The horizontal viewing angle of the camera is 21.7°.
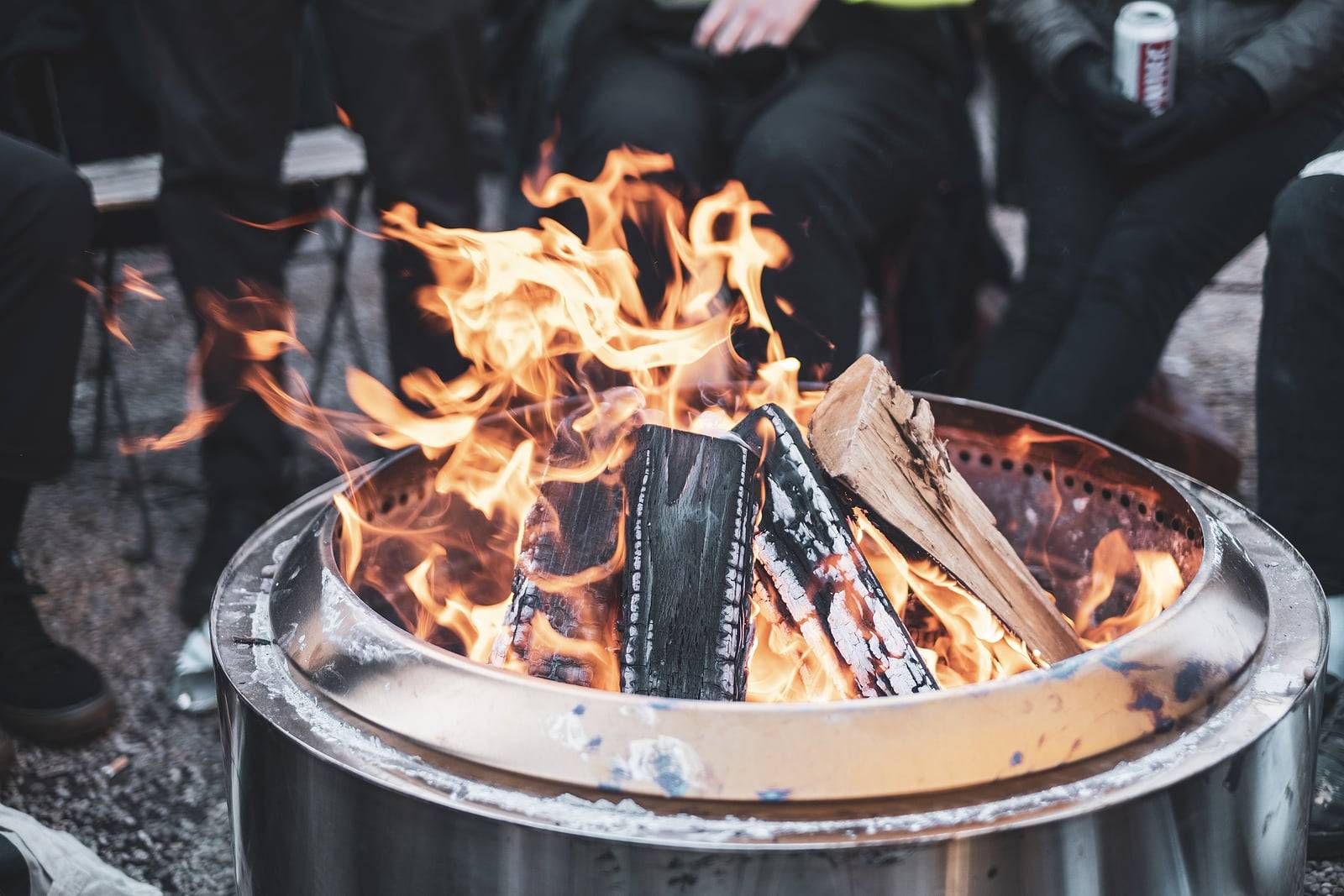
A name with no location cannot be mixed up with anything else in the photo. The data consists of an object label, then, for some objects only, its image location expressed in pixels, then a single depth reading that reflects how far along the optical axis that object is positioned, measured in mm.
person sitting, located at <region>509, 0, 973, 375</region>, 3141
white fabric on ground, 2688
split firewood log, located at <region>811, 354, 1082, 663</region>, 2605
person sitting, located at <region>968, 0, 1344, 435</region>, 3048
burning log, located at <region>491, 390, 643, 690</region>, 2588
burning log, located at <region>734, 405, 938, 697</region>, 2563
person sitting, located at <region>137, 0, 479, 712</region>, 3107
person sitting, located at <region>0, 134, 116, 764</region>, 2978
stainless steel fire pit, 2405
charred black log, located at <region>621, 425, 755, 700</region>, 2558
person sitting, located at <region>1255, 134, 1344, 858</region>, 2824
